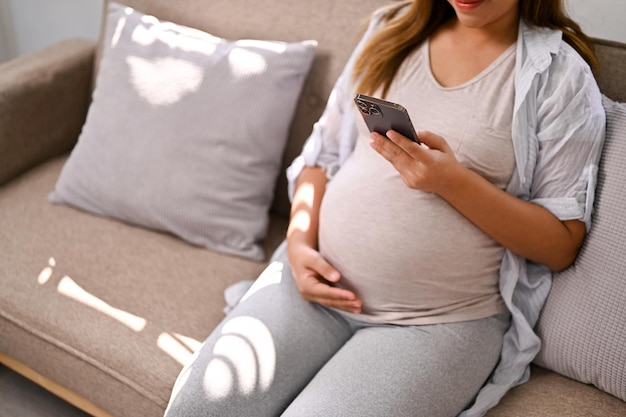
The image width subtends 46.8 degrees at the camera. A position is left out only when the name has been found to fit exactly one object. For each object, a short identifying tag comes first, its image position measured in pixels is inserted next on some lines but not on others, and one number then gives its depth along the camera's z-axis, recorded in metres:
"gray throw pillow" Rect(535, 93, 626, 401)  1.20
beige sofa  1.23
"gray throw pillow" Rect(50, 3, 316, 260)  1.60
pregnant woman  1.17
